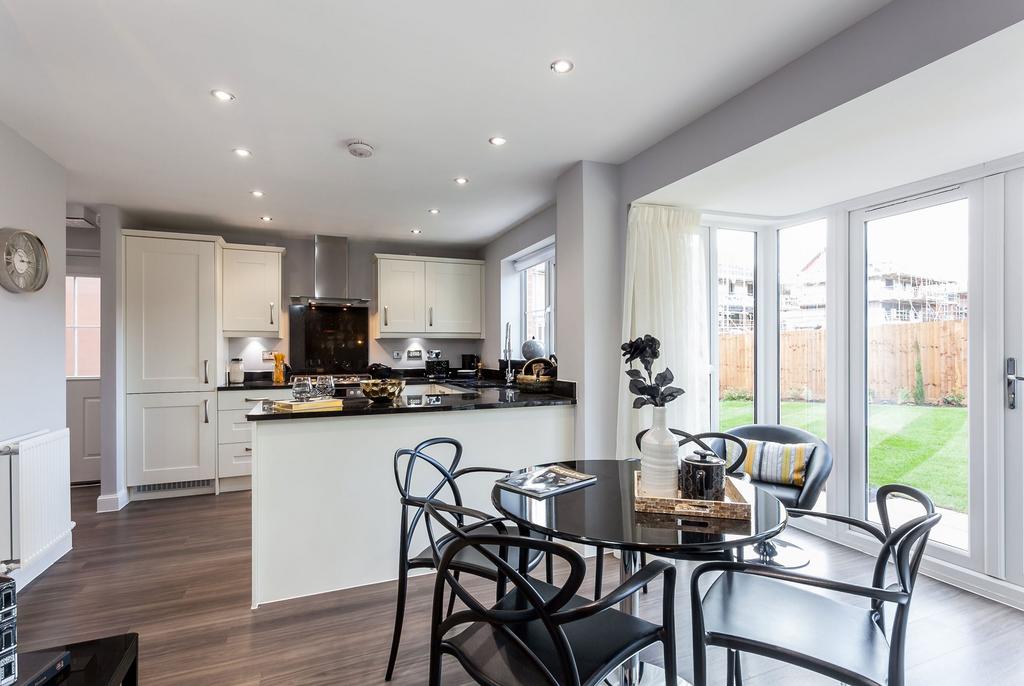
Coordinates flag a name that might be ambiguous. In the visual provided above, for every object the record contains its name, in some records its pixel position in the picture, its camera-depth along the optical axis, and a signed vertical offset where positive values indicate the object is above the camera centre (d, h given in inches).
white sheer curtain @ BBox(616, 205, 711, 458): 123.0 +9.6
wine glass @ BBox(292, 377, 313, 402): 109.6 -10.2
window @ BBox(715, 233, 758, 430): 149.6 +2.0
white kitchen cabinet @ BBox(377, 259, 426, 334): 217.8 +21.1
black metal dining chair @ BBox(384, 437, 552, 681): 69.5 -31.4
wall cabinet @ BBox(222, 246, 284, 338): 193.3 +21.4
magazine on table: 67.9 -20.5
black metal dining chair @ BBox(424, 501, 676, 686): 42.7 -31.5
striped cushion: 114.6 -28.9
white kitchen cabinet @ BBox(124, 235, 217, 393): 169.3 +10.4
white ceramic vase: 63.3 -15.5
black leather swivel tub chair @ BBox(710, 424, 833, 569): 105.4 -34.1
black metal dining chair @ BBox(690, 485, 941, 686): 46.8 -32.1
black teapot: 61.2 -17.4
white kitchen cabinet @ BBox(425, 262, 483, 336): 224.1 +21.6
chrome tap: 184.2 -5.4
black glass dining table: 50.7 -20.9
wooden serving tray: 57.8 -19.9
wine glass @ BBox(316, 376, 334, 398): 115.7 -10.7
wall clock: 103.1 +18.8
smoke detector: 114.6 +46.7
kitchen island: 99.9 -30.1
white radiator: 101.4 -35.4
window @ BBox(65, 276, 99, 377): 190.5 +7.5
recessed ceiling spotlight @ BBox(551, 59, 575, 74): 81.7 +47.0
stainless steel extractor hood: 208.5 +30.2
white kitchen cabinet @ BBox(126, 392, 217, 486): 169.2 -33.3
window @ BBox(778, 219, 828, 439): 134.4 +4.7
